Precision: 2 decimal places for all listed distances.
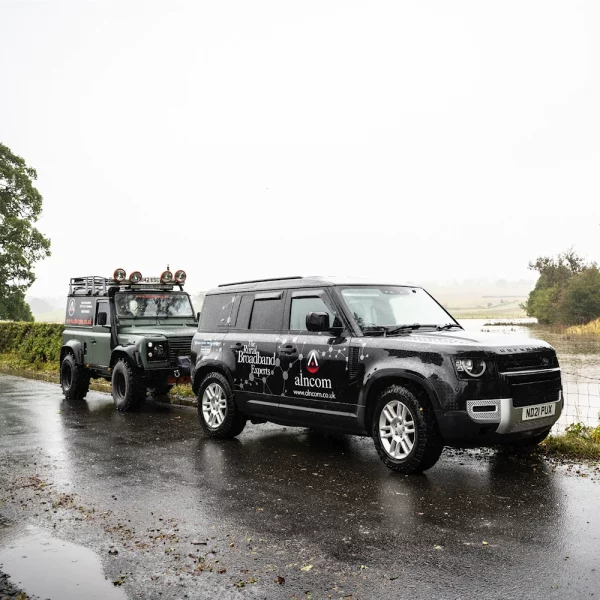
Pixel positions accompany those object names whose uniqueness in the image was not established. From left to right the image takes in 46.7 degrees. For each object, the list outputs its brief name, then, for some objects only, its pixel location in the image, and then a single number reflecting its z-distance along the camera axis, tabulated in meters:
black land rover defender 6.93
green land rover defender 12.84
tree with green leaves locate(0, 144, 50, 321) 35.12
